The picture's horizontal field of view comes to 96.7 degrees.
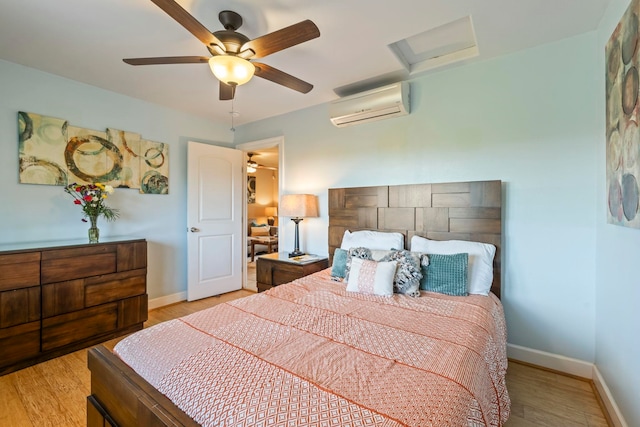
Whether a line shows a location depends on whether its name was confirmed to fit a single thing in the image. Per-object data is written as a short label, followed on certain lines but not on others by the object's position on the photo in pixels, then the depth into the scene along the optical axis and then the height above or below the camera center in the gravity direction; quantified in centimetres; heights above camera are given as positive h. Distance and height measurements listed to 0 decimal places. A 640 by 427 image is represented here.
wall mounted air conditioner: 259 +100
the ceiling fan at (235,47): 148 +94
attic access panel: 211 +134
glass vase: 272 -21
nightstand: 294 -63
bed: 87 -60
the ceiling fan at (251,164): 667 +112
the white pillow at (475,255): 211 -35
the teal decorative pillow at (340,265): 241 -48
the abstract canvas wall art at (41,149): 255 +56
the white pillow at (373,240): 260 -29
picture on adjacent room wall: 790 +57
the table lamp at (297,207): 324 +3
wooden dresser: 218 -76
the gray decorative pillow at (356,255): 231 -37
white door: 371 -14
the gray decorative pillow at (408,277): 202 -49
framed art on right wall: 135 +48
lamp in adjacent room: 832 -13
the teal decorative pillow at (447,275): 203 -47
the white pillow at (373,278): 200 -49
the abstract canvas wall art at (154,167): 340 +51
